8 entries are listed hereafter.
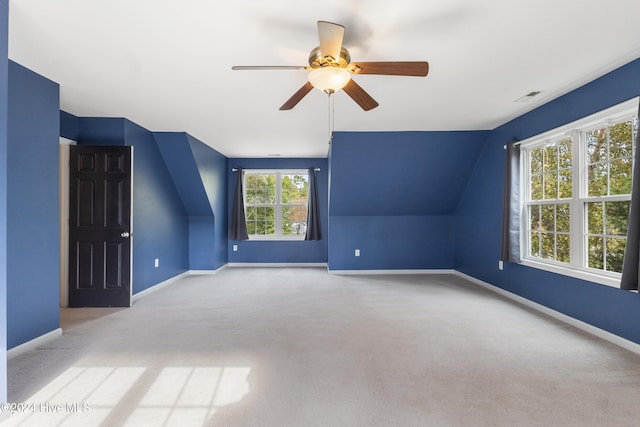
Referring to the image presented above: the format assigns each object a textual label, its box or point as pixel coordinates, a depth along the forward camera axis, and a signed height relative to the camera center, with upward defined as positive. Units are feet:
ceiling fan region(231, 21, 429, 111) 5.98 +3.05
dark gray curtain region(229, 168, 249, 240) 19.89 -0.05
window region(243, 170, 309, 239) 20.77 +0.95
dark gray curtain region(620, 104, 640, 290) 7.27 -0.52
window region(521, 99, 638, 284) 8.58 +0.73
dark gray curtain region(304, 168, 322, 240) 19.95 +0.27
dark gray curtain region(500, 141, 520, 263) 11.95 +0.39
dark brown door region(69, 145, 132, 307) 11.48 -0.36
